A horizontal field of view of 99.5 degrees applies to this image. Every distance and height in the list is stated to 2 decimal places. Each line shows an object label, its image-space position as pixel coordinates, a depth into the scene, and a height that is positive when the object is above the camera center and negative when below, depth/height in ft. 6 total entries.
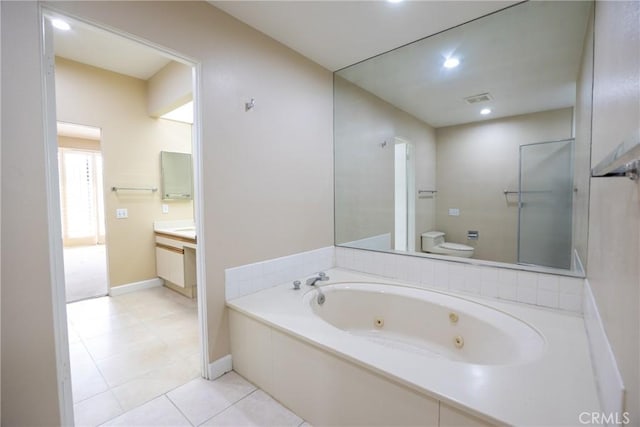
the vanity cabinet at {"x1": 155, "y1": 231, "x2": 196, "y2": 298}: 10.84 -2.35
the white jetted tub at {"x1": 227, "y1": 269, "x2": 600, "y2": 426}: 3.43 -2.53
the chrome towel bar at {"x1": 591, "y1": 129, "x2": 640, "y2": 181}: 1.57 +0.27
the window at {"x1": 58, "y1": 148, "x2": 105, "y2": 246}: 21.16 +0.85
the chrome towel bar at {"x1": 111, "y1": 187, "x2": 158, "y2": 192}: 11.30 +0.76
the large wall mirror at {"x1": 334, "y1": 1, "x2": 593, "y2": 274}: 6.48 +1.87
